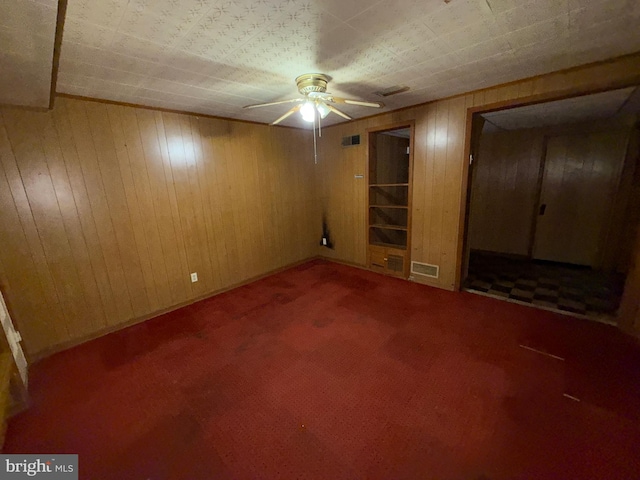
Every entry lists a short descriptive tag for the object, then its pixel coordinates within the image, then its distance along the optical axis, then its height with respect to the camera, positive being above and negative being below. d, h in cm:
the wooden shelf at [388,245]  368 -99
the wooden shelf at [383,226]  356 -70
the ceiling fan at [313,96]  204 +73
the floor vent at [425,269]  333 -123
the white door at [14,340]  183 -109
